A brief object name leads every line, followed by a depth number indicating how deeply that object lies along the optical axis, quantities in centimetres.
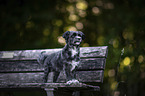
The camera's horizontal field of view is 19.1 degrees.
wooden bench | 627
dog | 541
